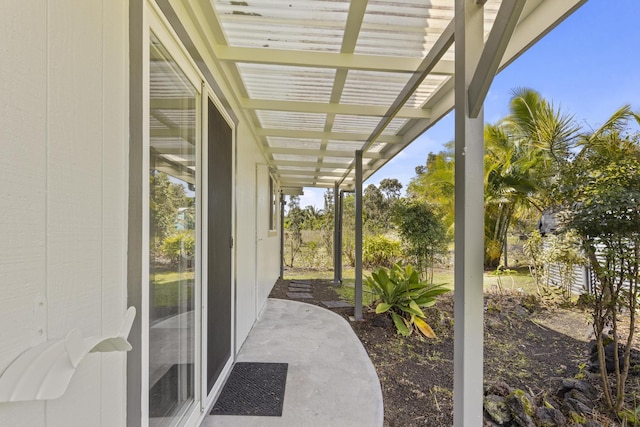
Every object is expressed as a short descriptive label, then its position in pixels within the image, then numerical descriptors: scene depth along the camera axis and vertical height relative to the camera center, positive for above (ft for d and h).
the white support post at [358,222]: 14.98 -0.42
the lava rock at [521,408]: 6.75 -4.48
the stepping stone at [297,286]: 23.58 -5.72
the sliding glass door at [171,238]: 4.66 -0.43
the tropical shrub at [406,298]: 13.44 -3.90
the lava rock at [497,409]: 6.99 -4.61
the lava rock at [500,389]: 7.88 -4.60
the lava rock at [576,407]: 7.40 -4.78
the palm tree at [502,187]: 25.32 +2.38
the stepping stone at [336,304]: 17.74 -5.42
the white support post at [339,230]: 25.21 -1.38
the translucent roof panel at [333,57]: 5.62 +3.86
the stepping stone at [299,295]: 20.13 -5.56
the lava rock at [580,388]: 8.23 -4.77
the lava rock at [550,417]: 6.76 -4.59
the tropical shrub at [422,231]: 18.21 -0.99
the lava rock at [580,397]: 7.82 -4.82
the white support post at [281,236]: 28.48 -2.14
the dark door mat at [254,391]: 7.45 -4.85
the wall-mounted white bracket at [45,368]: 1.99 -1.10
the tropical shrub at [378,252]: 32.35 -4.08
